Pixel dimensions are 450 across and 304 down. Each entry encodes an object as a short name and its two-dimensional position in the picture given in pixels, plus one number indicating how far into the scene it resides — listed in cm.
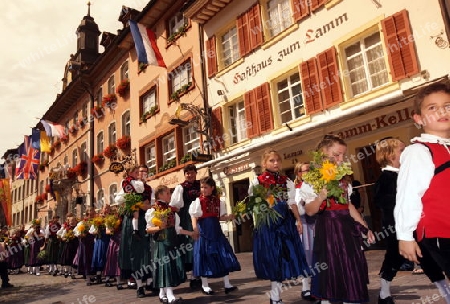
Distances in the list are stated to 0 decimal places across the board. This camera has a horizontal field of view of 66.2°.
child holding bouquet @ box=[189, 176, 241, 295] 558
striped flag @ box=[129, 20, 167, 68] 1574
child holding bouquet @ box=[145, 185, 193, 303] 540
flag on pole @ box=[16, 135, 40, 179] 2772
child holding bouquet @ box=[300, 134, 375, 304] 325
